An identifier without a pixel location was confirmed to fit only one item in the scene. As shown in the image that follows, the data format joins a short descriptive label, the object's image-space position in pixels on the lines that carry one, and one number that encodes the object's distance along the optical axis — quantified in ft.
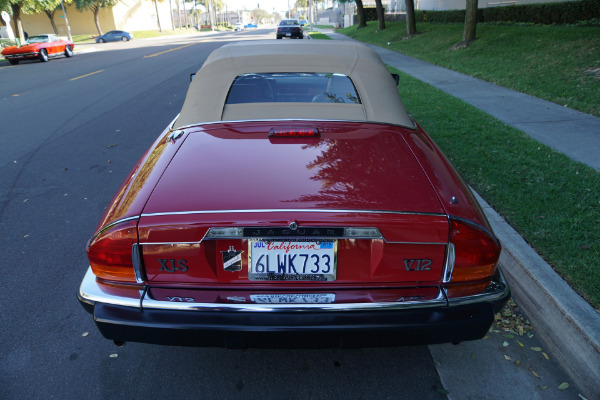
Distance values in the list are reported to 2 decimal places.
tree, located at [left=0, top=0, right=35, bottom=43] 94.63
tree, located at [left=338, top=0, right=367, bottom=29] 120.98
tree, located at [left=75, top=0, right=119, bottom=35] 175.91
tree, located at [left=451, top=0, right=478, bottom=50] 49.24
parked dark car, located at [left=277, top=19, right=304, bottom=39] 107.24
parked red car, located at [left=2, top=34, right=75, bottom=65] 71.97
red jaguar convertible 6.29
